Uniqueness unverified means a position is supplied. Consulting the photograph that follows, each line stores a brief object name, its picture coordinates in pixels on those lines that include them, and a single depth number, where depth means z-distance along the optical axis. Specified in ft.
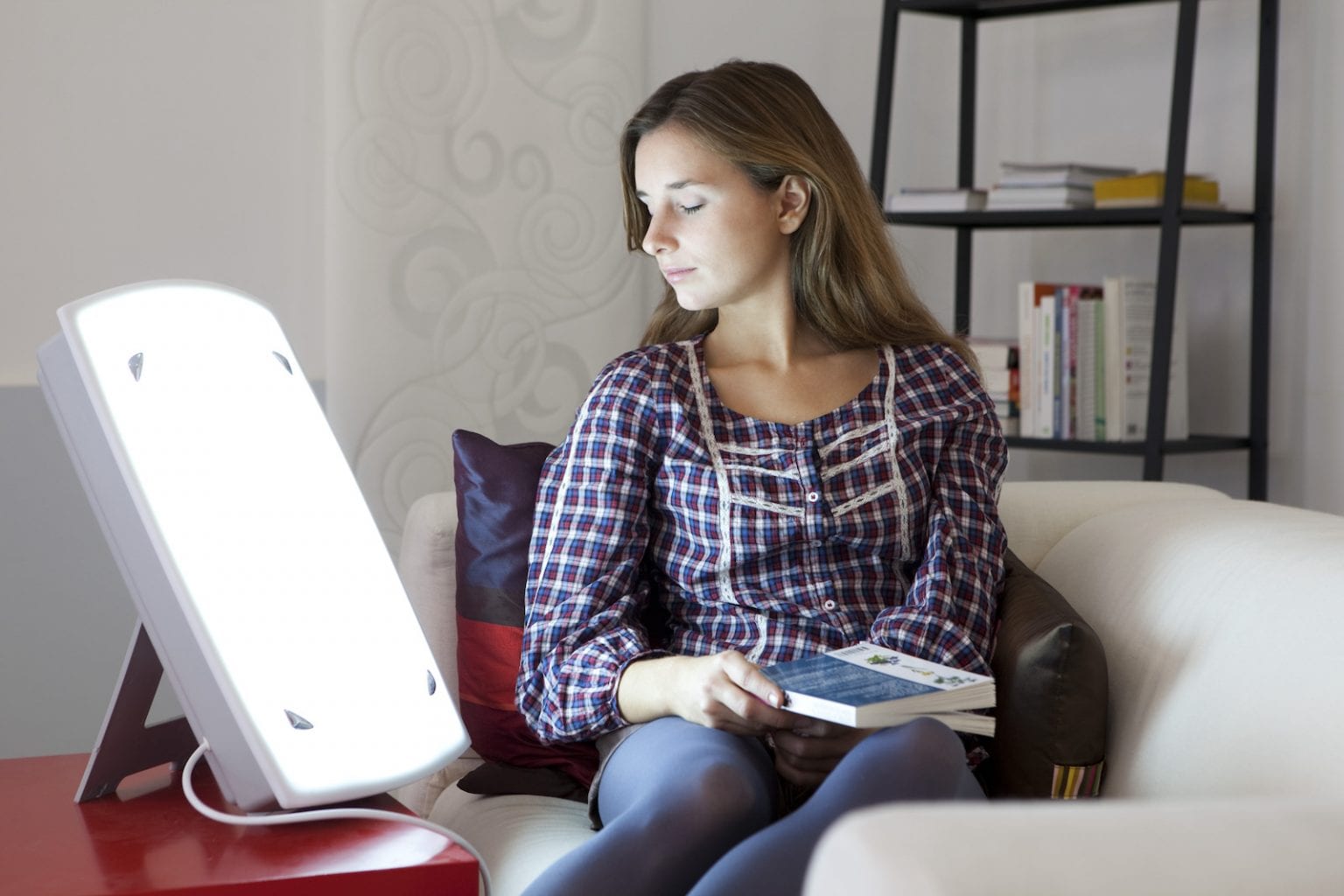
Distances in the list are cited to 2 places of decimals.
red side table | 3.68
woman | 4.86
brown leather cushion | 4.75
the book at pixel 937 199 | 9.57
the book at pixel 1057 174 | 9.23
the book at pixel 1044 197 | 9.24
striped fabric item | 4.80
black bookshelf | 8.71
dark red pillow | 5.41
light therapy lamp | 4.00
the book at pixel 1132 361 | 9.23
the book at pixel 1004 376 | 9.65
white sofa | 2.53
